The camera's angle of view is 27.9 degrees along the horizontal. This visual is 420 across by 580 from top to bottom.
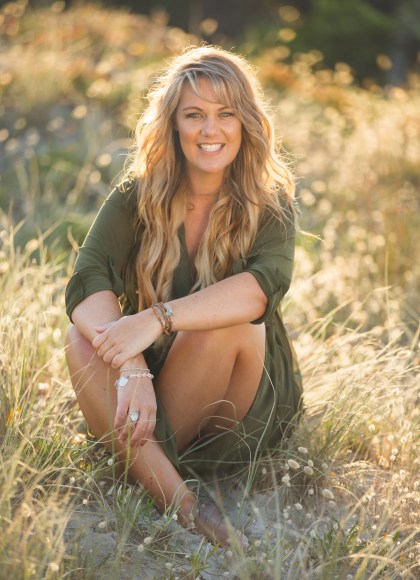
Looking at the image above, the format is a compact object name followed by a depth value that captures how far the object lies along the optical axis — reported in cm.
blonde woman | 275
